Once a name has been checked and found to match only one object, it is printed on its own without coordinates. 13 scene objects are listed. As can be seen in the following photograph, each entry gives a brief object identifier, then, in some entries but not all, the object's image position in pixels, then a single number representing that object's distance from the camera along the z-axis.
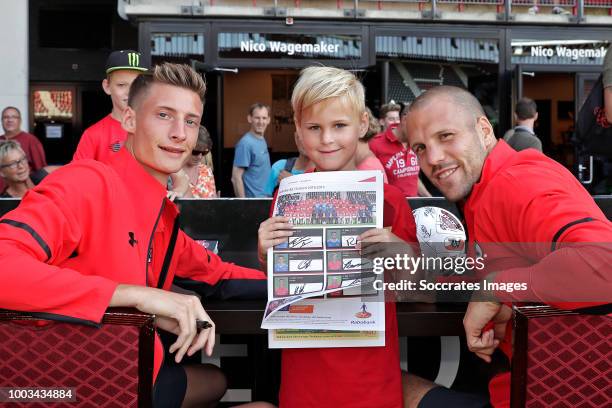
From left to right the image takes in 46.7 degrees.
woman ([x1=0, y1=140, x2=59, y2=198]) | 5.87
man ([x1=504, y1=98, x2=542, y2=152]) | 6.91
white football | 2.34
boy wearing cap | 4.39
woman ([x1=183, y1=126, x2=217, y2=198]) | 5.00
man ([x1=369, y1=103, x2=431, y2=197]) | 6.34
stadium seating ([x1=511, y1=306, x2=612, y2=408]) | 1.61
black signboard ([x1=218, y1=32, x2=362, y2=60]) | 10.09
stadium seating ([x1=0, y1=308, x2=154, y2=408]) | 1.60
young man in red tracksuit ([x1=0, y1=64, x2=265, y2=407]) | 1.60
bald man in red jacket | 1.61
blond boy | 2.08
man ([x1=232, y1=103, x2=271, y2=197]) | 7.79
